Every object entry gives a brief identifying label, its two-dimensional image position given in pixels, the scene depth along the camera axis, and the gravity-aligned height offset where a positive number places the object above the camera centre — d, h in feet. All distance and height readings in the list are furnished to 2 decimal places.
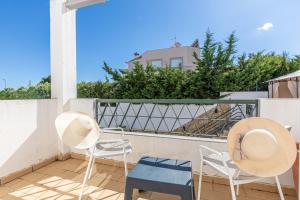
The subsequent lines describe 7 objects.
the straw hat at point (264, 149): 3.74 -1.33
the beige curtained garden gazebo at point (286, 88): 19.21 +1.20
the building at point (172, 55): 44.99 +13.52
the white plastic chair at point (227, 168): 4.20 -2.17
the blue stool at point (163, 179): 4.13 -2.35
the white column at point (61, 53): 8.69 +2.68
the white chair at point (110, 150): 5.64 -2.09
